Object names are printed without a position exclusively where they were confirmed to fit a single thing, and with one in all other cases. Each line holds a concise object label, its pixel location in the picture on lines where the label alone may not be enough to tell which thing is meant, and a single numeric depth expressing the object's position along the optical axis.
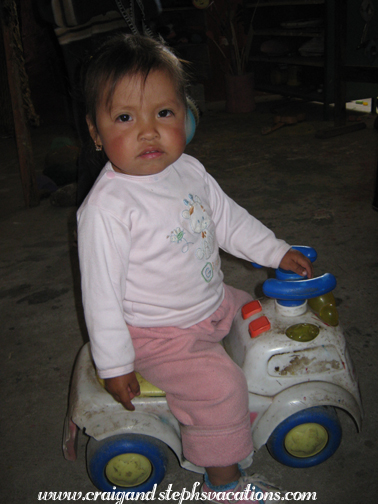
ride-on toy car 0.90
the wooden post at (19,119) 2.21
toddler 0.82
